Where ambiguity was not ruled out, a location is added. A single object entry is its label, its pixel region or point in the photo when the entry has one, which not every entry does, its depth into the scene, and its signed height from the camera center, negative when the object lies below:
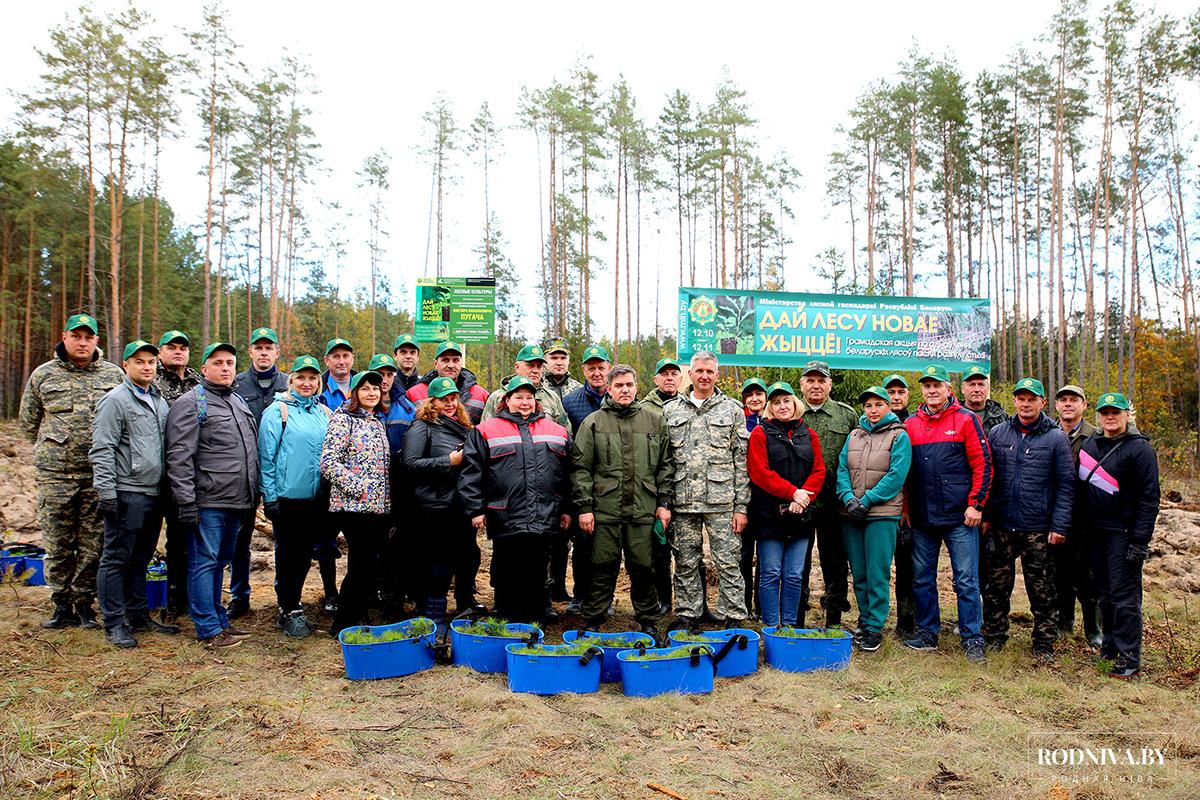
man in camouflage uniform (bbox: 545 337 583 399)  6.75 +0.47
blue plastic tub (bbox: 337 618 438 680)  4.61 -1.49
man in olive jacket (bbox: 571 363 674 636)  5.48 -0.51
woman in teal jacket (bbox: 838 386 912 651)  5.57 -0.59
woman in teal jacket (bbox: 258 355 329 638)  5.40 -0.41
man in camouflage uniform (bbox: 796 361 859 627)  5.91 -0.59
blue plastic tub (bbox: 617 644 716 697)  4.39 -1.52
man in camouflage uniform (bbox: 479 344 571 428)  6.36 +0.31
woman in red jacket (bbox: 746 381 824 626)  5.63 -0.57
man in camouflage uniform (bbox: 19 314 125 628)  5.38 -0.31
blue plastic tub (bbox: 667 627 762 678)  4.78 -1.49
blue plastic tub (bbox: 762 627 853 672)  4.98 -1.57
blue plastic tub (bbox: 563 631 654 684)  4.63 -1.42
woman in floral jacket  5.33 -0.44
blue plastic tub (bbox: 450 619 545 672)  4.78 -1.49
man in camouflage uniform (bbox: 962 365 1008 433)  6.21 +0.17
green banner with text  11.23 +1.39
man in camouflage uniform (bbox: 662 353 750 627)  5.66 -0.54
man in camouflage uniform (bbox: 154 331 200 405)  5.66 +0.42
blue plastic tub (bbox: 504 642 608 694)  4.37 -1.49
